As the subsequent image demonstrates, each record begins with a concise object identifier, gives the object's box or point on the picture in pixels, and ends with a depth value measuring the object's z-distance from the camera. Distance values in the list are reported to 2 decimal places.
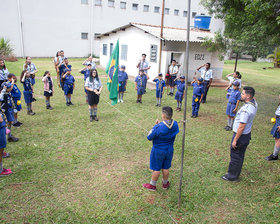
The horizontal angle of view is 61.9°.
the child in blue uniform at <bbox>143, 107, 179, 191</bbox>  4.13
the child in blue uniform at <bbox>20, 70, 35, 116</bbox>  7.96
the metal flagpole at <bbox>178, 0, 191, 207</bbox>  3.66
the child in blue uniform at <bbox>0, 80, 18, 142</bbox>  6.13
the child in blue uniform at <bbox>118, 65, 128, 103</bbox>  10.51
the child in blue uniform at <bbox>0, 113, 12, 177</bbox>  4.56
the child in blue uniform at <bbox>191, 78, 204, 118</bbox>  8.73
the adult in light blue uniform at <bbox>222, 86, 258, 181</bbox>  4.53
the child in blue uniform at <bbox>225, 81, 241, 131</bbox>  7.37
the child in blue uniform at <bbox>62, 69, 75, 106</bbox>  9.30
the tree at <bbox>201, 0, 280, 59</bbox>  8.41
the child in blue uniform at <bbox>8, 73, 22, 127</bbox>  7.17
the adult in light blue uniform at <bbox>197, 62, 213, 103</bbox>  11.04
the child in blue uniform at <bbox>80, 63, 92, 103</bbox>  9.30
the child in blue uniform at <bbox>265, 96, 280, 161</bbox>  5.71
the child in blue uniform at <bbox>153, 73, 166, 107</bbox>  10.21
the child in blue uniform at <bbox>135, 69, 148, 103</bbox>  10.38
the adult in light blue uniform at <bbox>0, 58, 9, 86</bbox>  8.34
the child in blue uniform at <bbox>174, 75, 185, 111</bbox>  9.70
